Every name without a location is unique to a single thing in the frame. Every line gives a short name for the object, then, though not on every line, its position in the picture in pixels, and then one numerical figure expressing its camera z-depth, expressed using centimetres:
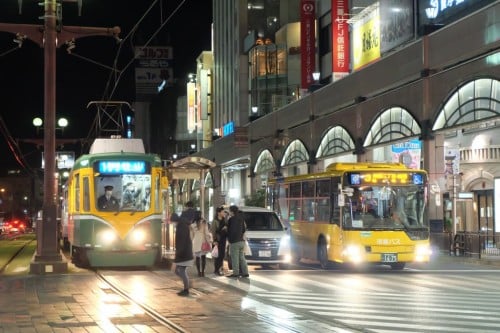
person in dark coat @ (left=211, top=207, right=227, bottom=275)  1955
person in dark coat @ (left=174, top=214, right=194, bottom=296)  1498
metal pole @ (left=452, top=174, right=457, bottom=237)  2709
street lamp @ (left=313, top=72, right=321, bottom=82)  4281
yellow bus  2070
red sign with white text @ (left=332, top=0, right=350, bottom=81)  3978
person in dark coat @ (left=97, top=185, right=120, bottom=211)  2138
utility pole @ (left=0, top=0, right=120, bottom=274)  2038
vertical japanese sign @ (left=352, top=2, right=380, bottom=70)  3581
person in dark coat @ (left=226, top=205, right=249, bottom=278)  1858
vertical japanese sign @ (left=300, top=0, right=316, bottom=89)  4469
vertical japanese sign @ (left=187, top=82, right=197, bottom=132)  7912
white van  2205
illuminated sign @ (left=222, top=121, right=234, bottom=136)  6142
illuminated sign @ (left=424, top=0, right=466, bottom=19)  3006
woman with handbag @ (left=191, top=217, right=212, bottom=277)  1884
